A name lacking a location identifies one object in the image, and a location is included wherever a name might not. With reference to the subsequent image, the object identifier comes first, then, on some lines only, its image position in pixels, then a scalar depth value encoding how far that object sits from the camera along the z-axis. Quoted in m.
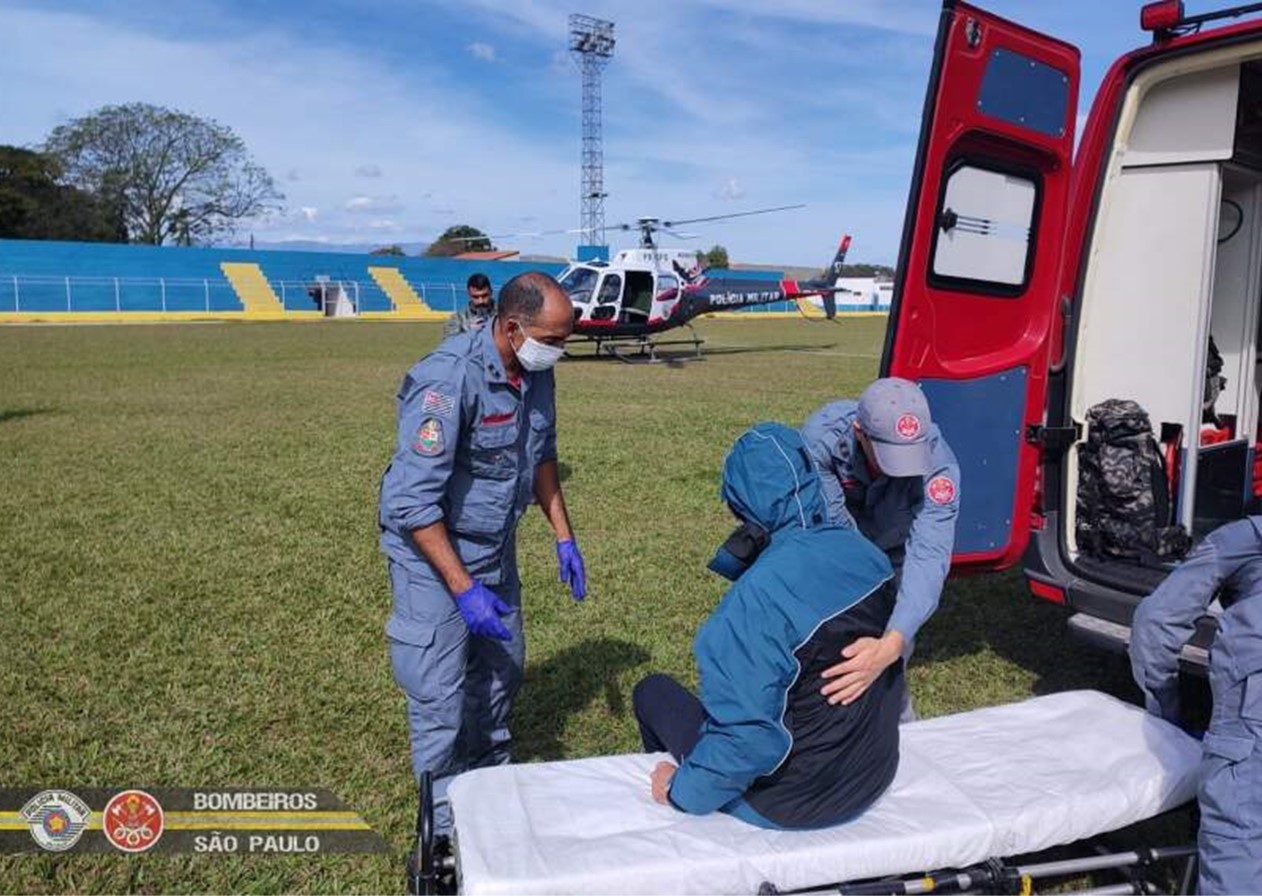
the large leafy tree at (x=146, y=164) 51.44
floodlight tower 66.00
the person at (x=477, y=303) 7.37
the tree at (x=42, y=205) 48.41
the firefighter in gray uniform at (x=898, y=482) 2.93
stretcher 2.21
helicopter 20.48
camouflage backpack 4.09
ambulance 3.57
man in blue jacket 2.20
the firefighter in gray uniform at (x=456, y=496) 2.83
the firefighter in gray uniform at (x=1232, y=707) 2.24
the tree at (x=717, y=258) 84.38
